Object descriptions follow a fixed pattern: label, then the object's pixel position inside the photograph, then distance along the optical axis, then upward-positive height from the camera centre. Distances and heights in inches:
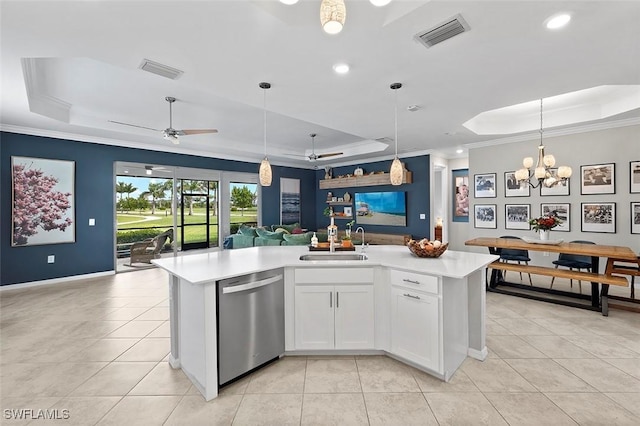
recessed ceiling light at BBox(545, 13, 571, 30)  79.5 +52.7
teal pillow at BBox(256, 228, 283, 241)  231.3 -19.5
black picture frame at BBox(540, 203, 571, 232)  204.4 -1.9
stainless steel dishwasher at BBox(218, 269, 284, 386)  86.9 -35.4
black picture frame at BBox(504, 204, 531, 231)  222.1 -4.9
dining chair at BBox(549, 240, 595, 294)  166.9 -31.0
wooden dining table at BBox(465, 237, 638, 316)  141.2 -33.6
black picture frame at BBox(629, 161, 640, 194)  179.3 +19.7
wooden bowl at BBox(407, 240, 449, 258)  110.9 -15.4
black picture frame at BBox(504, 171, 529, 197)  222.7 +17.3
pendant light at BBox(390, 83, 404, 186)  120.1 +16.3
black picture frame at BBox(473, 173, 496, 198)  237.8 +20.6
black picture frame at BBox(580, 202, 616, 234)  188.1 -5.2
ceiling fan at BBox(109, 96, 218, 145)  162.4 +46.7
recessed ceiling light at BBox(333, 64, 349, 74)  106.3 +53.1
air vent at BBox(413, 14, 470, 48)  81.5 +52.6
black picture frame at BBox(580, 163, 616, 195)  188.1 +20.1
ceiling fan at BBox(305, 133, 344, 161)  251.4 +51.9
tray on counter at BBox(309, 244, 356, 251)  129.3 -16.6
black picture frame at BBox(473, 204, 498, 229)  238.1 -5.1
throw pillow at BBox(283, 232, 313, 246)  199.8 -19.2
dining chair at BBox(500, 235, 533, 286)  187.8 -30.1
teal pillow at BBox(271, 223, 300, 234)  303.7 -17.0
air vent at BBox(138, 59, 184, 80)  102.5 +52.4
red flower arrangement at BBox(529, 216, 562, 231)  169.6 -8.0
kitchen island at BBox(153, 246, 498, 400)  90.9 -32.8
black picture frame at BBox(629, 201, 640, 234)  179.5 -5.1
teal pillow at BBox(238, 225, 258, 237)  268.8 -18.5
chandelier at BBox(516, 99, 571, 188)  164.7 +21.9
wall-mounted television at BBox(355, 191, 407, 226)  297.4 +2.8
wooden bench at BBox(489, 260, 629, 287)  139.5 -33.7
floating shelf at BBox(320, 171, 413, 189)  288.5 +32.8
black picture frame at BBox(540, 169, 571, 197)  203.9 +14.2
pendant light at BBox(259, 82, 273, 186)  122.6 +17.7
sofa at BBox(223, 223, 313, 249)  201.5 -21.2
